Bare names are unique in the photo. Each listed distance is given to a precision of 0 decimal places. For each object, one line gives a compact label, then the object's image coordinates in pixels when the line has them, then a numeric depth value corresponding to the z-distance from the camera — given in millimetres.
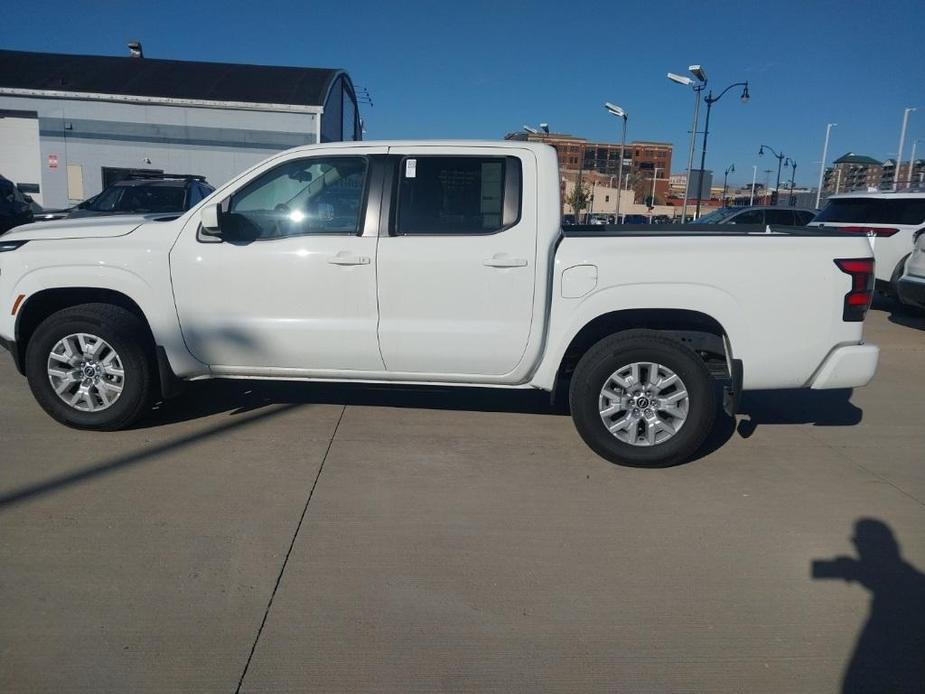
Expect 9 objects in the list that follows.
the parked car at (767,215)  16953
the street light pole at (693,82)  23403
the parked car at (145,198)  12102
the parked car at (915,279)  9594
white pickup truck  4516
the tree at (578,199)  52397
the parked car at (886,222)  10922
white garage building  25156
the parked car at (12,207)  16953
